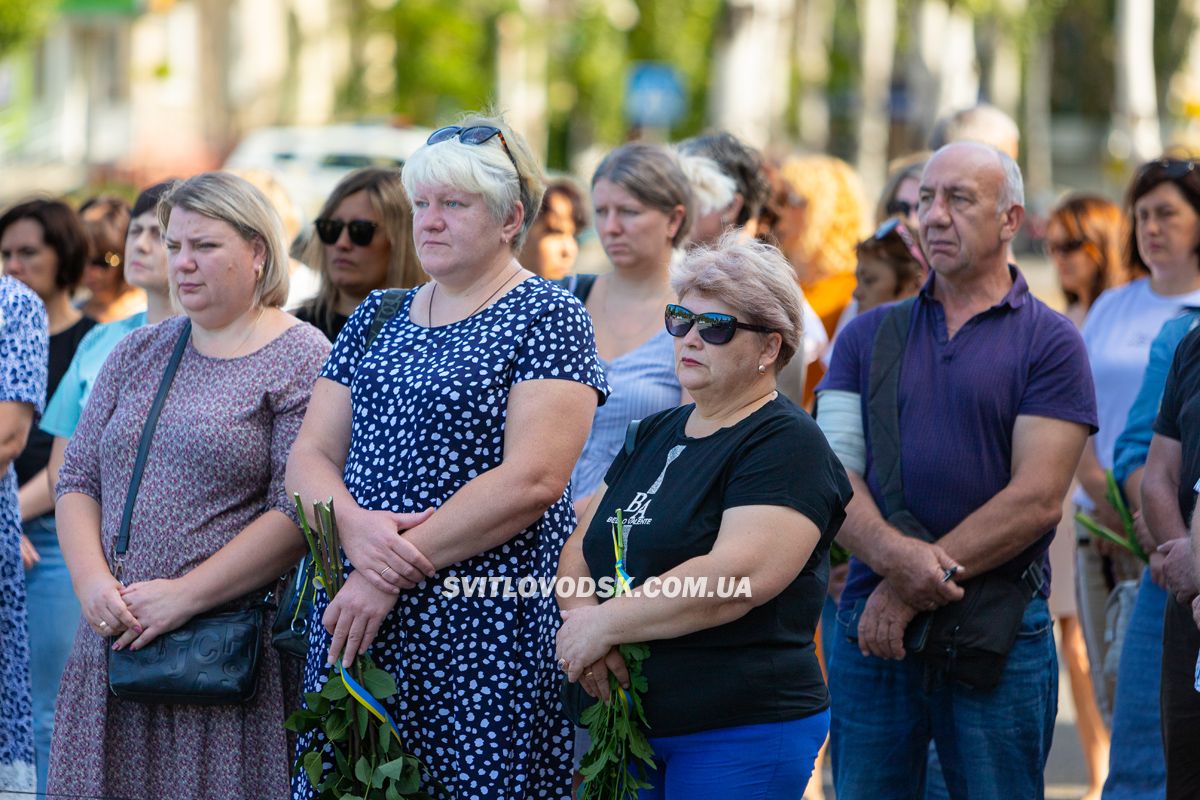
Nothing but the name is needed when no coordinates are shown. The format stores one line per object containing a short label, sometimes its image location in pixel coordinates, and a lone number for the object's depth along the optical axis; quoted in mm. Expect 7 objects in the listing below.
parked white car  48687
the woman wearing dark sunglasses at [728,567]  7570
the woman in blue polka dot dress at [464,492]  8094
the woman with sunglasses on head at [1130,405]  9430
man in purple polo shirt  9000
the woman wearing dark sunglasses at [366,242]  11187
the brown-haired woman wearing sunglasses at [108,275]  14156
